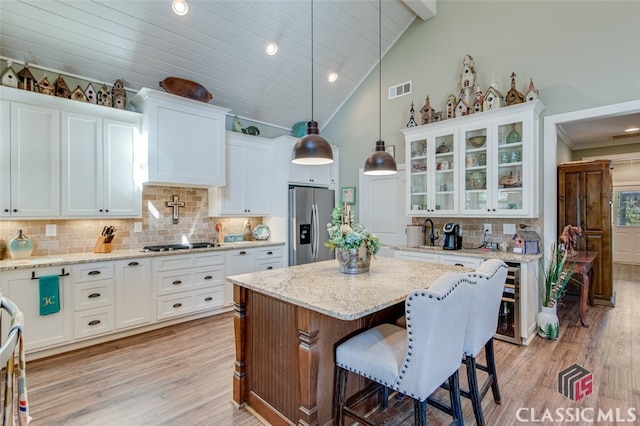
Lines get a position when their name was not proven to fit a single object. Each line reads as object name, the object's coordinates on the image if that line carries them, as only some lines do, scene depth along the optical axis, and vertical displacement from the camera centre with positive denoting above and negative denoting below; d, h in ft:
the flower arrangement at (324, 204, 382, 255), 7.52 -0.53
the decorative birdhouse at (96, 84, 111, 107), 11.45 +4.24
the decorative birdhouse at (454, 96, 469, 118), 12.87 +4.24
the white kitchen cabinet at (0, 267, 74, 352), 9.01 -2.82
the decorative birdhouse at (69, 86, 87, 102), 10.80 +4.10
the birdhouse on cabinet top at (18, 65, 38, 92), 10.01 +4.27
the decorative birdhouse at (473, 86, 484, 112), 12.29 +4.31
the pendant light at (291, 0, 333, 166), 7.62 +1.57
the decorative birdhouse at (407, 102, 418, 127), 14.42 +4.29
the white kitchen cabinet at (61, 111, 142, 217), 10.71 +1.70
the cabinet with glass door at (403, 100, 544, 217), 11.14 +1.84
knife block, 11.59 -1.15
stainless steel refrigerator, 15.85 -0.57
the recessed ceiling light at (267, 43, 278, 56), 13.50 +7.06
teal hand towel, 9.39 -2.36
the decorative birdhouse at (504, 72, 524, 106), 11.59 +4.25
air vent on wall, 15.57 +6.12
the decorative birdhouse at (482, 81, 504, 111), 11.87 +4.25
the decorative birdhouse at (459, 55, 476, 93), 13.15 +5.74
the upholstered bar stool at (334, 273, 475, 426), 4.70 -2.39
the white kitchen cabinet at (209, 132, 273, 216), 14.65 +1.60
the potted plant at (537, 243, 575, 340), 10.90 -2.80
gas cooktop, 12.48 -1.34
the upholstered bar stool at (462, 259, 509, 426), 6.13 -2.10
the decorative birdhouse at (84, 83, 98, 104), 11.16 +4.25
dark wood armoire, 14.74 +0.06
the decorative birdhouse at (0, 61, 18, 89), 9.68 +4.23
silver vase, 7.73 -1.17
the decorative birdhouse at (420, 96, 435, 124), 13.94 +4.37
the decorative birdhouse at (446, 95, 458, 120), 13.28 +4.43
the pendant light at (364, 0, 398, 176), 9.05 +1.42
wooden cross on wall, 13.81 +0.35
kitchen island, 5.60 -2.34
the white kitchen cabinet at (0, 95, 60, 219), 9.60 +1.73
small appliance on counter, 12.47 -0.99
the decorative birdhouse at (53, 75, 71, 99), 10.64 +4.26
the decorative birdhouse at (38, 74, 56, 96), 10.31 +4.18
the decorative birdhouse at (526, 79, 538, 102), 11.19 +4.17
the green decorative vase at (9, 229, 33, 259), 9.96 -1.00
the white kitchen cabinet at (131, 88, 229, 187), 11.94 +3.02
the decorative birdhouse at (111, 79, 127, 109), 11.82 +4.46
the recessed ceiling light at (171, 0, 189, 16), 10.53 +6.95
